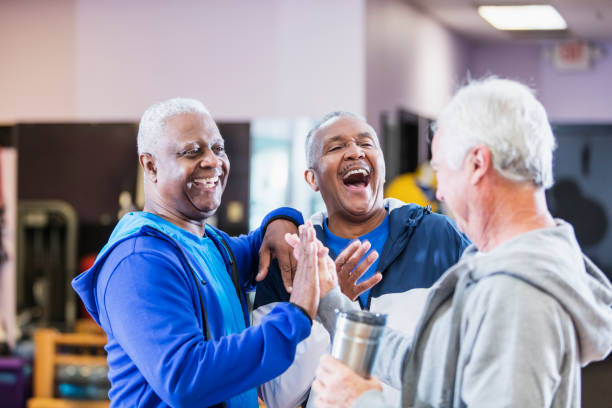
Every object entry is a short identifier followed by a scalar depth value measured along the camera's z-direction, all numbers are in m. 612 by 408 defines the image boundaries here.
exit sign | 7.75
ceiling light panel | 5.85
